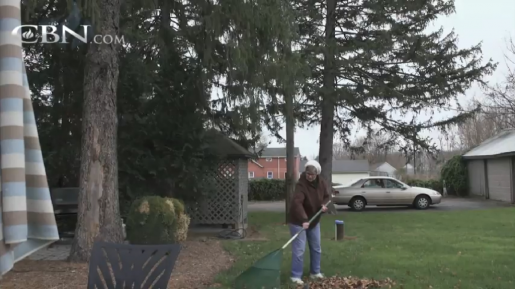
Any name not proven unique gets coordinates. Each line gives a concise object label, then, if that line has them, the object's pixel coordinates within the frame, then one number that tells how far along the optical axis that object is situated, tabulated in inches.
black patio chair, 135.9
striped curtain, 80.7
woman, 231.8
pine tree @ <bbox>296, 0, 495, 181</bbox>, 576.7
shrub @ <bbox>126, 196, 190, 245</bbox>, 316.8
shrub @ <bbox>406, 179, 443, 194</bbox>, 1167.6
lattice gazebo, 488.7
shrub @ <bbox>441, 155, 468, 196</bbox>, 1090.7
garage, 856.3
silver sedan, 764.0
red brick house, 2203.5
